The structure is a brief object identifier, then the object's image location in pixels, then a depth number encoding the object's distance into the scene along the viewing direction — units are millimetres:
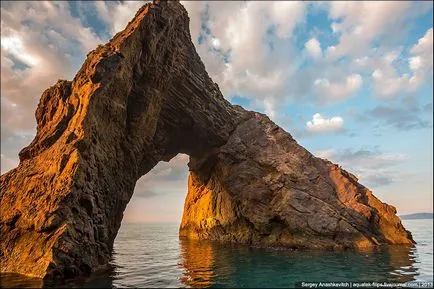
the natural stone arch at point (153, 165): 22641
